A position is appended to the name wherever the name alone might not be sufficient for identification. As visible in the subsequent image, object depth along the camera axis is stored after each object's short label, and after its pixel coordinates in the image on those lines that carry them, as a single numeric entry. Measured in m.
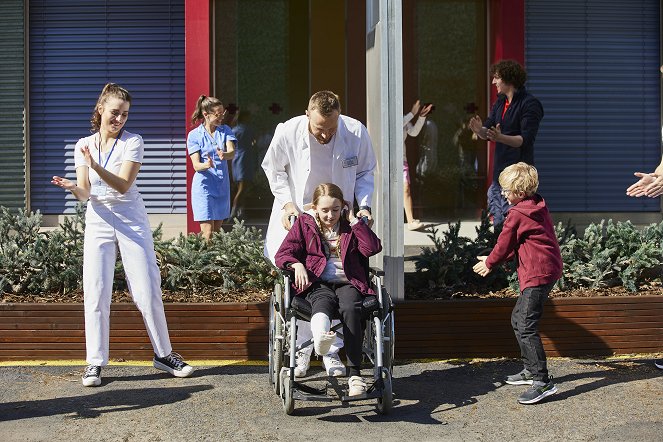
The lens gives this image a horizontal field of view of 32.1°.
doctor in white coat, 7.34
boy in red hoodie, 6.96
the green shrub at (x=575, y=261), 8.35
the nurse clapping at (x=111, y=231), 7.22
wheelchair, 6.39
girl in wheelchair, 6.75
